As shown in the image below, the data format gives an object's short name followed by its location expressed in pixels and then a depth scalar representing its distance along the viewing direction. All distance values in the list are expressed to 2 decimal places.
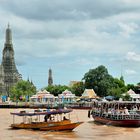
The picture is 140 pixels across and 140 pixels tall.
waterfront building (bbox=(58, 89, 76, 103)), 120.31
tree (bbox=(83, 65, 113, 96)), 126.15
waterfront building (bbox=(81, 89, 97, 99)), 112.56
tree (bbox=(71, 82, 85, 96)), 134.69
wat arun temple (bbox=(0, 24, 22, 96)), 193.25
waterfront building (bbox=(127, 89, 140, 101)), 95.44
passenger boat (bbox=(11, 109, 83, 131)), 41.31
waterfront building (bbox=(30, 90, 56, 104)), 121.29
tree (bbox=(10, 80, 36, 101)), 144.77
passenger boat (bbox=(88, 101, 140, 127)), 45.78
